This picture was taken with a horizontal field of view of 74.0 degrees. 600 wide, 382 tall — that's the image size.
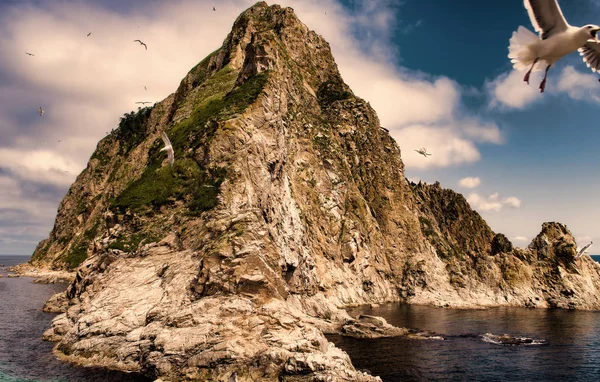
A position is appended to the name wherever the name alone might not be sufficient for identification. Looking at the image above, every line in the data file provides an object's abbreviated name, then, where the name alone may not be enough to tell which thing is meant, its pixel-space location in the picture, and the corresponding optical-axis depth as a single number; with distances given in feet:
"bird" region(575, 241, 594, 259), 282.97
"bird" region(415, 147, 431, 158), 151.68
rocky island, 113.60
